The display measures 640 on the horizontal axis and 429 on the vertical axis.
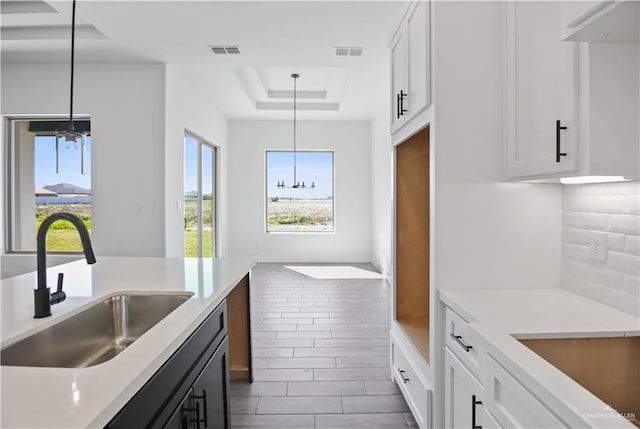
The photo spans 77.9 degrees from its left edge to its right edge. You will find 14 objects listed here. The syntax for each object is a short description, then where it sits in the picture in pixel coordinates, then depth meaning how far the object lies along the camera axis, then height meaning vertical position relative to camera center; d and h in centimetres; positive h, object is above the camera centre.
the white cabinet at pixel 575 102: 125 +36
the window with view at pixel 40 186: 453 +28
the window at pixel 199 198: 554 +19
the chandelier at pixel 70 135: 210 +41
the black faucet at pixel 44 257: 122 -15
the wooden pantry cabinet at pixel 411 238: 259 -19
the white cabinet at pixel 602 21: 100 +51
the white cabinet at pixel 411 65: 188 +78
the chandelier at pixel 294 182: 743 +57
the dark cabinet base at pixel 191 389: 98 -56
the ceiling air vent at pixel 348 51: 385 +158
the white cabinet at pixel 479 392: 99 -56
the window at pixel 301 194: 800 +32
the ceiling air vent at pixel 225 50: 384 +158
